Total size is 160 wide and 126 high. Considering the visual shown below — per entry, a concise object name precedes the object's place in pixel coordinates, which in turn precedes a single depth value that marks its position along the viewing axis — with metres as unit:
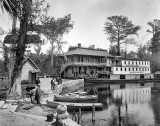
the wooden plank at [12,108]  14.29
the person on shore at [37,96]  18.70
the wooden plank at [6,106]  14.76
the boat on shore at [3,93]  20.20
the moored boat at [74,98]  27.37
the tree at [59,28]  62.22
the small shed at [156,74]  80.69
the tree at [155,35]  86.70
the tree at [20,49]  20.08
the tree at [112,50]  83.89
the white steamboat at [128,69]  68.62
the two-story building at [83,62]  64.12
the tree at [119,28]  80.50
